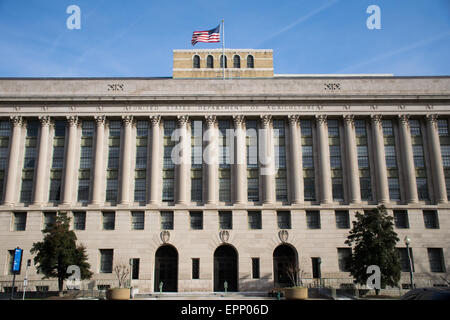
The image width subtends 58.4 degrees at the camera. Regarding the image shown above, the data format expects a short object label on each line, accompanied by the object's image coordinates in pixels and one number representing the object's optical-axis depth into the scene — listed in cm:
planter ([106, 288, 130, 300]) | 3416
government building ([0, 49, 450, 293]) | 4575
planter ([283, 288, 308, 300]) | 3324
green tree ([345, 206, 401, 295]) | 3616
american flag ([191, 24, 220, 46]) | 5166
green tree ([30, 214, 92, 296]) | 3728
